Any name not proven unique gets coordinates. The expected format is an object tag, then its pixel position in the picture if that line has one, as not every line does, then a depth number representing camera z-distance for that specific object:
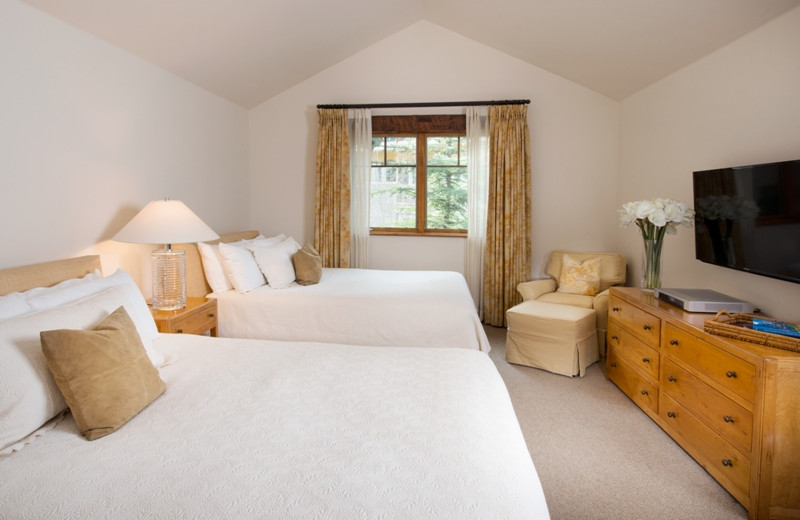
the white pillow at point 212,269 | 3.33
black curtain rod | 4.54
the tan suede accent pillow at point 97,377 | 1.37
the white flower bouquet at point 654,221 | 2.90
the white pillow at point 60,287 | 1.90
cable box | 2.46
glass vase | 3.02
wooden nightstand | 2.58
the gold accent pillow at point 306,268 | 3.63
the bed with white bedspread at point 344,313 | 3.04
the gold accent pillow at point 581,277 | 4.18
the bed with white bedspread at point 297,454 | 1.04
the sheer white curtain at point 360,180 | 4.80
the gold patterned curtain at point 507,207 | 4.55
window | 4.86
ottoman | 3.36
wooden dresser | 1.78
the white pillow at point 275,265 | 3.51
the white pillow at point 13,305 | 1.67
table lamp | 2.66
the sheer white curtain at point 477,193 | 4.65
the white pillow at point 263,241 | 3.84
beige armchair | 3.95
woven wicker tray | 1.87
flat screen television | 2.11
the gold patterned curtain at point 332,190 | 4.79
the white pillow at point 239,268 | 3.33
